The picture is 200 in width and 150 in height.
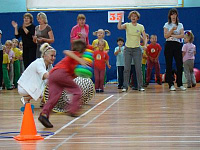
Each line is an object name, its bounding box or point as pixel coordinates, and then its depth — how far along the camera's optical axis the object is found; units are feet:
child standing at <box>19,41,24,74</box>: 47.95
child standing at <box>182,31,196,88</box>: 43.16
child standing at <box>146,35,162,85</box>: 45.72
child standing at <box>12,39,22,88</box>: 46.14
